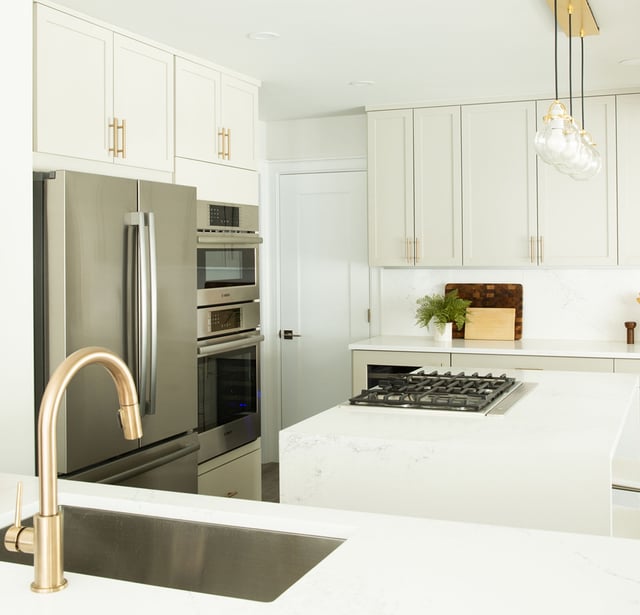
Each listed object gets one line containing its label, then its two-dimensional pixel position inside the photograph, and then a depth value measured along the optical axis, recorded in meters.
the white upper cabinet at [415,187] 5.02
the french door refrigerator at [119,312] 2.97
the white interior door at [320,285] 5.59
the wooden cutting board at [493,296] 5.17
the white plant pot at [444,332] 5.05
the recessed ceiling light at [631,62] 4.02
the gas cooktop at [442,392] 2.60
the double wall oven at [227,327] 3.92
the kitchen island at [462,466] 2.06
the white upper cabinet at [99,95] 3.11
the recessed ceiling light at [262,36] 3.56
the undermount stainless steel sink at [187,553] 1.44
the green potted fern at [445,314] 5.02
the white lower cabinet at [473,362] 4.45
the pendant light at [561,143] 2.60
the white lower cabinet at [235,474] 4.02
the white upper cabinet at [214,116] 3.90
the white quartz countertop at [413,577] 1.11
